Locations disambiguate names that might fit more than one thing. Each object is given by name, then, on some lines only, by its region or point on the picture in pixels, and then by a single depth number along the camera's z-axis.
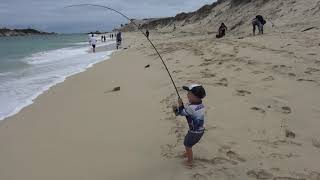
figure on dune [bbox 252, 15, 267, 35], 12.12
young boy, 2.83
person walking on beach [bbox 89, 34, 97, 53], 16.87
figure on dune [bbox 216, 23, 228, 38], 13.50
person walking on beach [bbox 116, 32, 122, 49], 17.74
